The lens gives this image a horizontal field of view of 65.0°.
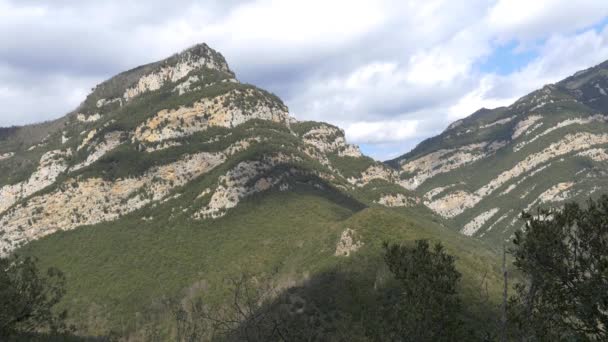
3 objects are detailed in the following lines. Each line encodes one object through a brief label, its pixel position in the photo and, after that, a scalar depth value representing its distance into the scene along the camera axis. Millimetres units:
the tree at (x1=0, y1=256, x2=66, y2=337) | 35000
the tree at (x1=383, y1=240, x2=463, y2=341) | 29297
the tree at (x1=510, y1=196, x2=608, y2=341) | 23219
